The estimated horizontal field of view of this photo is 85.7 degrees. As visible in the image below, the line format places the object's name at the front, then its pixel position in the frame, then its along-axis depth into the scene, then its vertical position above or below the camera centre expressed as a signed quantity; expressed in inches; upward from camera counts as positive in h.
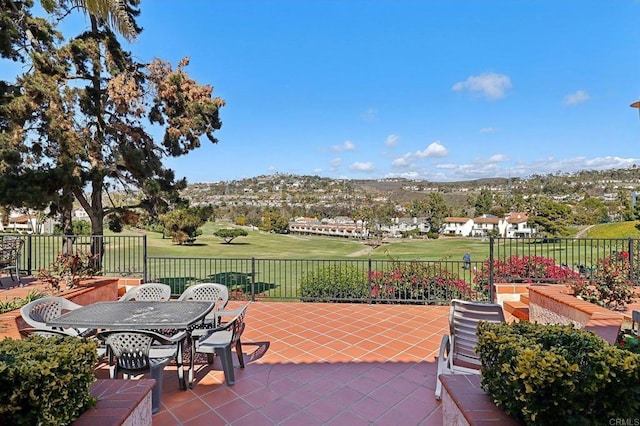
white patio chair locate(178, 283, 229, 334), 171.9 -42.8
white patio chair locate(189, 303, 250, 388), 129.8 -51.7
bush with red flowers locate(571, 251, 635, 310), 176.2 -42.8
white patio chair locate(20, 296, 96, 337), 126.7 -42.0
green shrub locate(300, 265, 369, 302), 285.3 -66.5
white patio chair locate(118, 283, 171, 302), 181.4 -44.0
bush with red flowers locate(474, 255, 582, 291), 237.6 -47.4
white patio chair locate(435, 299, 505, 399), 122.2 -46.2
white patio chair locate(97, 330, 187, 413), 109.6 -46.2
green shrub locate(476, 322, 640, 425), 56.5 -29.7
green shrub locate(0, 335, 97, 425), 58.0 -30.8
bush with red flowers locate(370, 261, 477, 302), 270.1 -61.8
